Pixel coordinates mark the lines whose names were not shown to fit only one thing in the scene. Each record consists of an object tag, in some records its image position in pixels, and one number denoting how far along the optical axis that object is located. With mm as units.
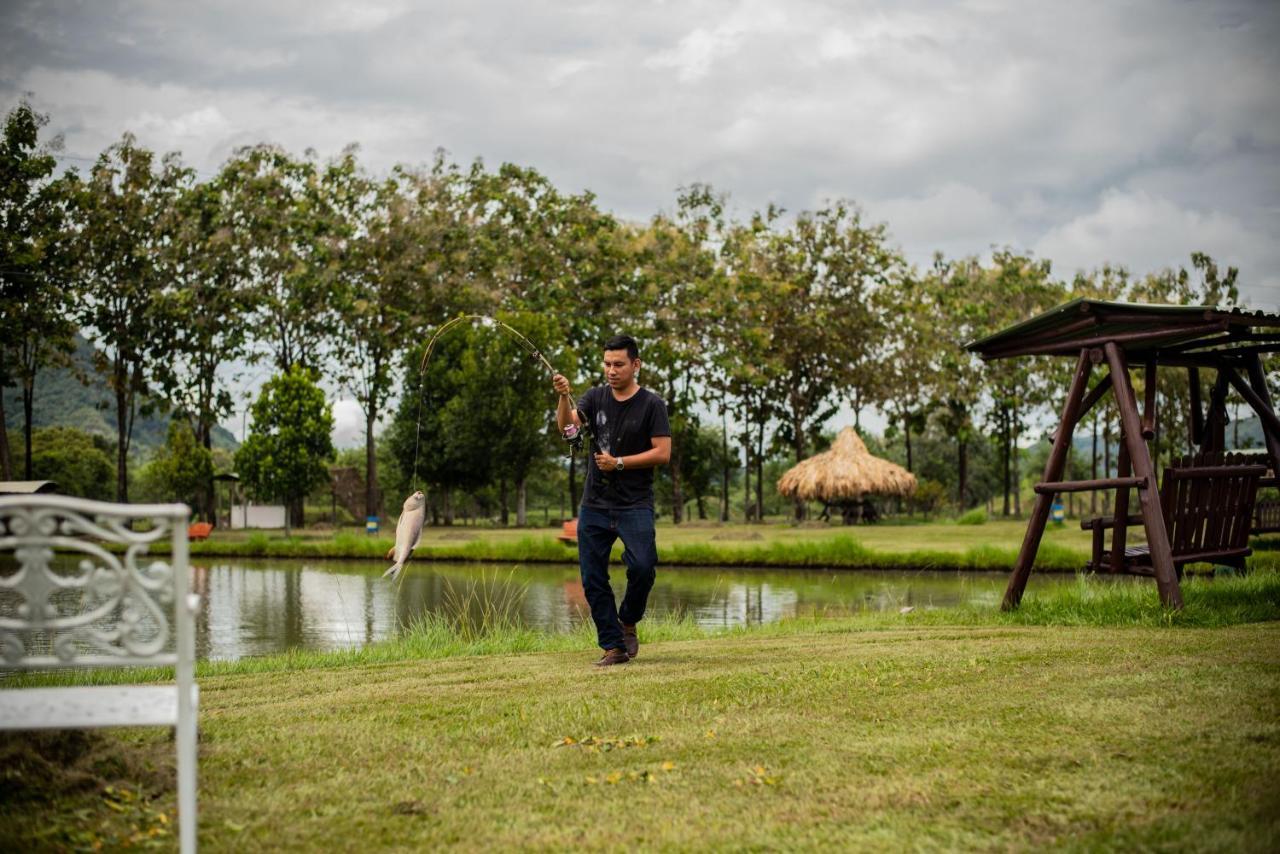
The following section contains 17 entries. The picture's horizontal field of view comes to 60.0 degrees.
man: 7242
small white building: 47219
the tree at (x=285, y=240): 39797
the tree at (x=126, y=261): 39469
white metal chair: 3039
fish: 7355
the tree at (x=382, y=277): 40125
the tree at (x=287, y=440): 35500
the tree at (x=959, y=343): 48031
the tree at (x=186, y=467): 38844
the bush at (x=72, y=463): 55156
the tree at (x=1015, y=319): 48500
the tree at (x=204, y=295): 39938
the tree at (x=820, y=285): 46375
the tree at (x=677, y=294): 44969
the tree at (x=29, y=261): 35094
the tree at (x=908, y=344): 47625
